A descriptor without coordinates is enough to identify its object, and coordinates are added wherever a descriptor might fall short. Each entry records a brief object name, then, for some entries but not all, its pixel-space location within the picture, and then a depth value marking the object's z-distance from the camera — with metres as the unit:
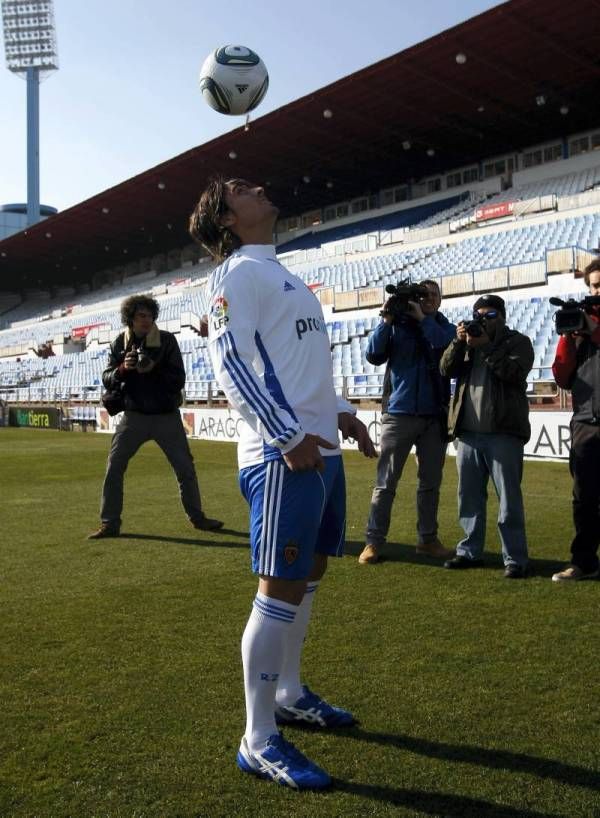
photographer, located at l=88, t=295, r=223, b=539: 6.29
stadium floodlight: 63.47
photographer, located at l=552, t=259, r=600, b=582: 4.64
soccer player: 2.36
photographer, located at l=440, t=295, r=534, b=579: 4.84
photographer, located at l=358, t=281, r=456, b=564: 5.34
